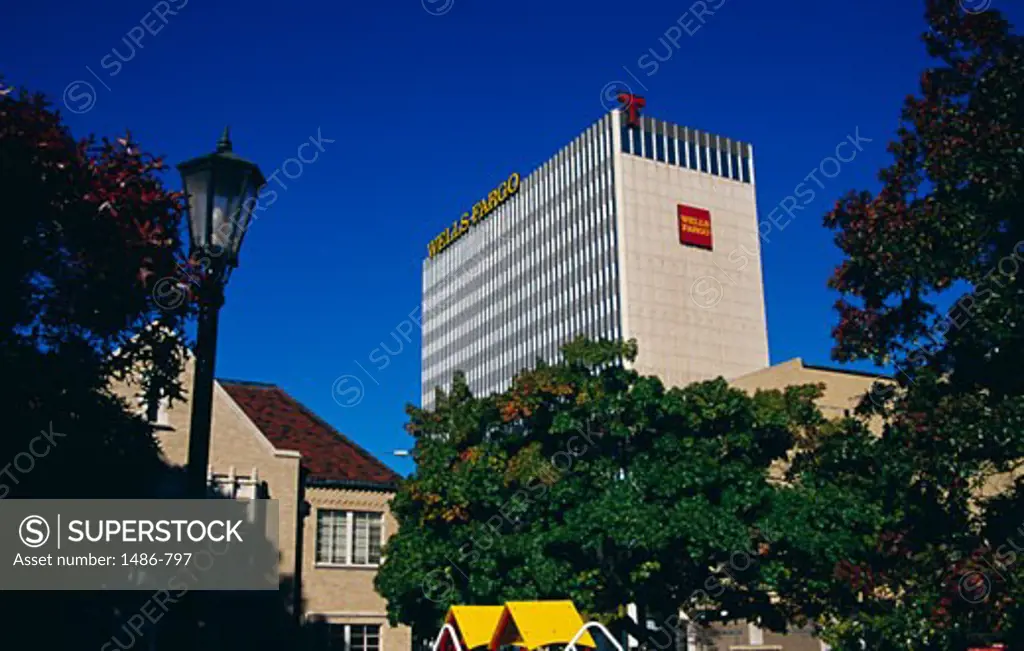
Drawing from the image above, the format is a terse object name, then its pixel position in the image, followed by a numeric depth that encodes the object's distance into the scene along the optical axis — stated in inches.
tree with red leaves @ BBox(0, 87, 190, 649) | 509.7
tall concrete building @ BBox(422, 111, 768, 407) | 4867.1
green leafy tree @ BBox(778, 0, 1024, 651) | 674.8
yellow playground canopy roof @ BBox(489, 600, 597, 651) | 860.0
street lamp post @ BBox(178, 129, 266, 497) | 298.5
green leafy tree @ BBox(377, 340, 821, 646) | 1010.1
